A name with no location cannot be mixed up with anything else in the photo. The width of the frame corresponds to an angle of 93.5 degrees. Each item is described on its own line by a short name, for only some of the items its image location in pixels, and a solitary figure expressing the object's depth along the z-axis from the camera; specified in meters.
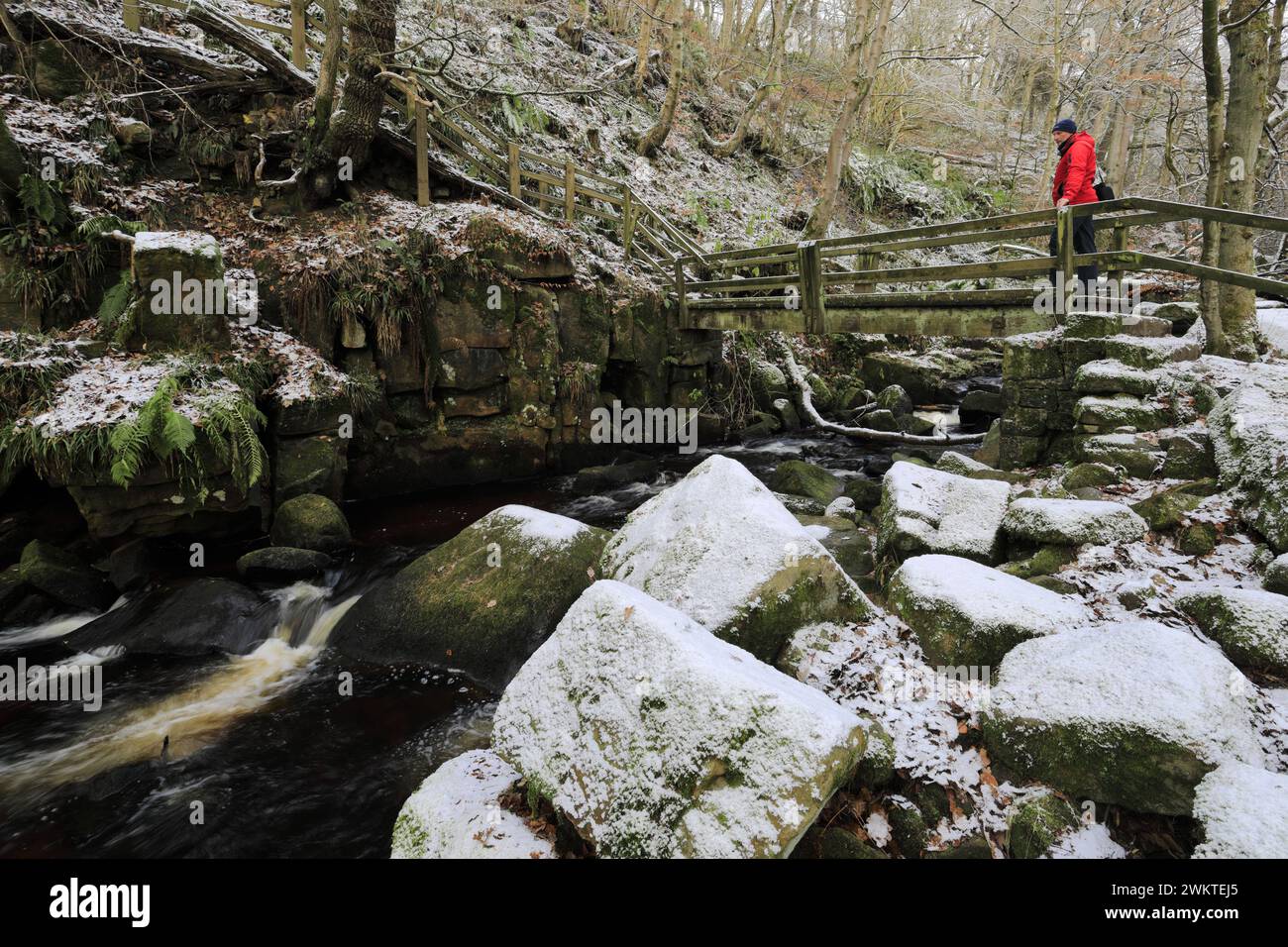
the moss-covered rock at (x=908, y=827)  2.68
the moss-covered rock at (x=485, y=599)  4.92
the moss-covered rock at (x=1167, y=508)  4.34
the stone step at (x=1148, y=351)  6.30
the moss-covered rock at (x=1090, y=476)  5.26
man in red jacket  6.97
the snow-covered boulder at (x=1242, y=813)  2.05
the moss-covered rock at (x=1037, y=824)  2.54
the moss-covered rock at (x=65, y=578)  5.76
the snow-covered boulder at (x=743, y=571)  3.67
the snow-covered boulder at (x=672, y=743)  2.25
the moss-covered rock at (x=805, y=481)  8.20
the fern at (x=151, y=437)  5.76
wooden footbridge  6.45
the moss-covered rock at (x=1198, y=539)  4.11
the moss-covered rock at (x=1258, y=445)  3.90
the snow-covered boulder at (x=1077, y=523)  4.22
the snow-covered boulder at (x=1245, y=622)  3.03
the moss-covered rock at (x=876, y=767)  2.84
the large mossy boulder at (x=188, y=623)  5.39
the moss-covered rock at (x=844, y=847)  2.60
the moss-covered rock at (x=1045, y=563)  4.18
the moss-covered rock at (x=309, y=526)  6.93
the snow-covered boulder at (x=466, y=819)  2.56
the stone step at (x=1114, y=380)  6.04
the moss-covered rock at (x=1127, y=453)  5.34
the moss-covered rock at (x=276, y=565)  6.40
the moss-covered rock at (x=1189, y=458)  4.98
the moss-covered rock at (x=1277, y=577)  3.45
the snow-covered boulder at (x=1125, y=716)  2.46
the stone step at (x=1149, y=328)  6.76
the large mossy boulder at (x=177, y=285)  6.54
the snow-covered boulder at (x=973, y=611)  3.36
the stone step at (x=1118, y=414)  5.80
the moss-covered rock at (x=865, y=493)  7.45
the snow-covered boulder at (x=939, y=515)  4.65
